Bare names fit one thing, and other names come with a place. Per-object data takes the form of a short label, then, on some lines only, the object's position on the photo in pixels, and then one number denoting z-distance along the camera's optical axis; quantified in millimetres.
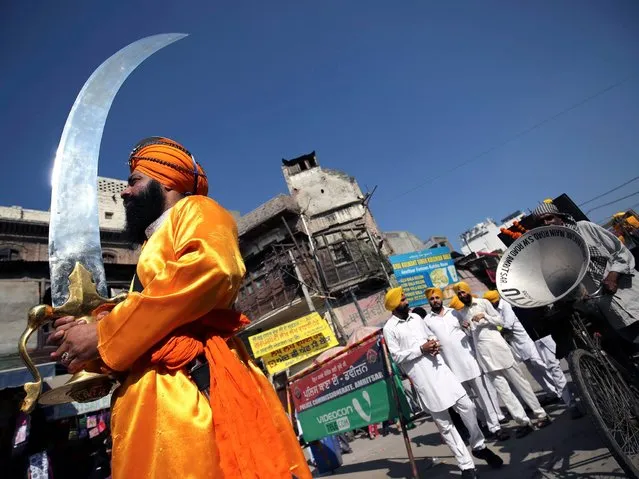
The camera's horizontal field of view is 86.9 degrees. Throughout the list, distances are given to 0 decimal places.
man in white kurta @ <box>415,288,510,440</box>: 4637
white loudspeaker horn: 2795
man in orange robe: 1089
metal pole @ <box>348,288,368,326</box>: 17136
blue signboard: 17094
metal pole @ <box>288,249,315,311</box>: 16766
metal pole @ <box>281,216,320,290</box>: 17805
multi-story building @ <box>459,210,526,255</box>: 39841
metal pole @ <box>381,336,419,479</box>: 3688
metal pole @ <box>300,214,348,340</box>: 16920
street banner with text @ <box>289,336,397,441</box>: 4594
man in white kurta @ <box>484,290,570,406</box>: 5214
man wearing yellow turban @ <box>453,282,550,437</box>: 4250
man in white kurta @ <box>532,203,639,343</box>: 2865
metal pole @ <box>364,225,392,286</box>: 18125
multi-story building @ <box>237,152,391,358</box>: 17422
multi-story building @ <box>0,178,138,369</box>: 11656
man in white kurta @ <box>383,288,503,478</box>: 3535
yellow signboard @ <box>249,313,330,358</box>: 12197
